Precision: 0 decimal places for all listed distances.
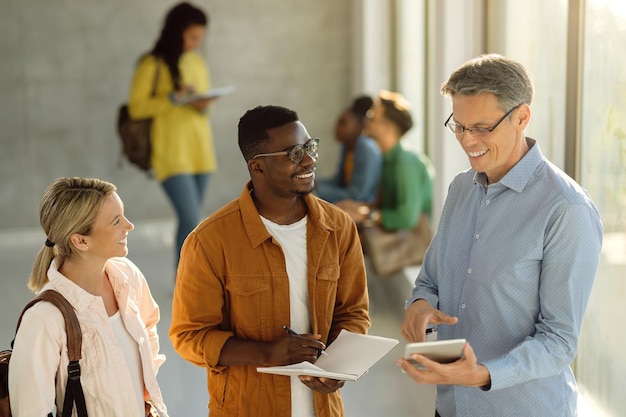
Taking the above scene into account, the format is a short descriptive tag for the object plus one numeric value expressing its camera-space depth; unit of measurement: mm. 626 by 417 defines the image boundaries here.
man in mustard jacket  2707
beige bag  6609
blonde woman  2484
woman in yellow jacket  6754
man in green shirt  6586
